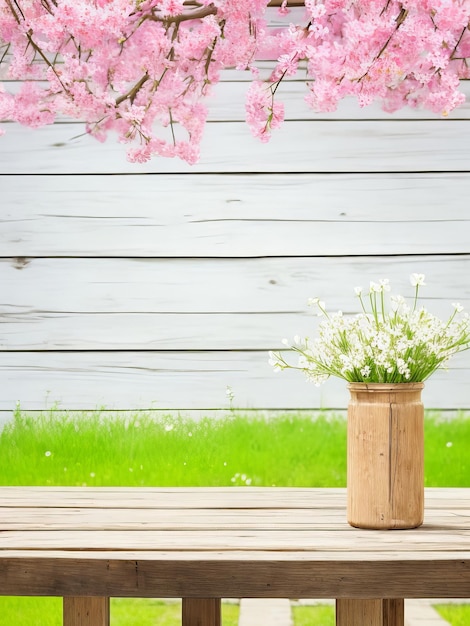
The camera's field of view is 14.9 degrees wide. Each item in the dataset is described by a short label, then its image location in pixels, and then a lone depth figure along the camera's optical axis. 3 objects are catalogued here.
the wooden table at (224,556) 2.38
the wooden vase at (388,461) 2.56
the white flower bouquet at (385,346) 2.57
